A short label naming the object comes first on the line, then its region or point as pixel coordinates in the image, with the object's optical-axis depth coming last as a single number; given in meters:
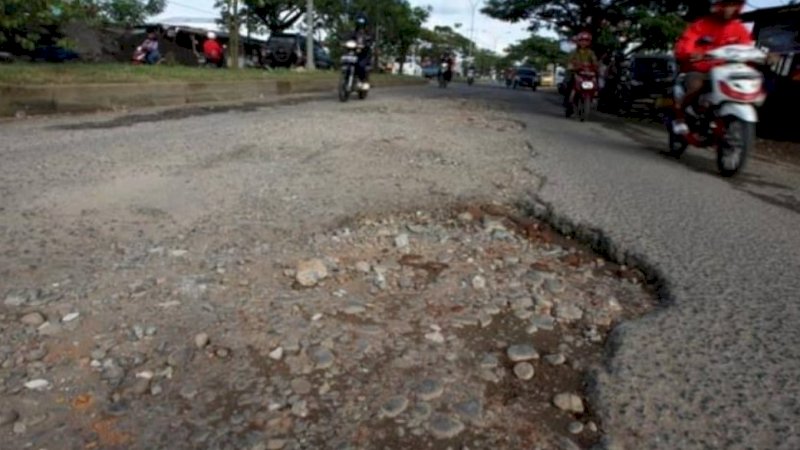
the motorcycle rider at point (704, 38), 5.22
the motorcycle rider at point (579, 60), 10.39
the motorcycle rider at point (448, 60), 26.80
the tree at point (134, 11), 23.14
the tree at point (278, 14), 35.98
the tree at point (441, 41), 62.34
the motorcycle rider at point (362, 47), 10.70
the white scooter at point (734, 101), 4.60
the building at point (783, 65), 9.89
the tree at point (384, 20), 32.67
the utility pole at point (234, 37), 14.34
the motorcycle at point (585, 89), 10.20
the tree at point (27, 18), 6.90
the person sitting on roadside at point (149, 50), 18.66
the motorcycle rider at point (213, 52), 20.55
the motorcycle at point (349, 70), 10.51
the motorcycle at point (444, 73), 26.31
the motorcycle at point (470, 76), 34.82
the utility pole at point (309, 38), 18.92
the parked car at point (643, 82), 13.06
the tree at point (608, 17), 22.75
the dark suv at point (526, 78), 41.88
